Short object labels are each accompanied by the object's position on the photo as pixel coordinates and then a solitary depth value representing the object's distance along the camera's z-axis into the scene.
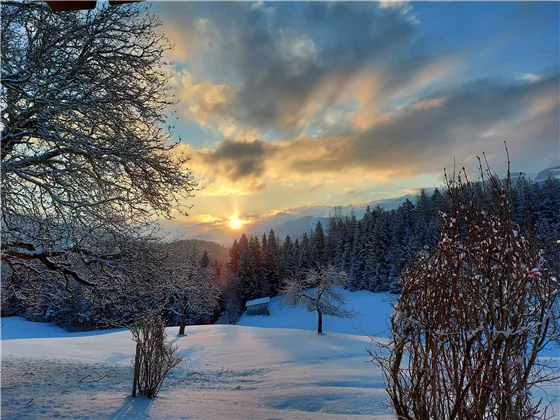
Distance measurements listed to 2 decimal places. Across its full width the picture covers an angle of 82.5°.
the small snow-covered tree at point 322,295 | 29.17
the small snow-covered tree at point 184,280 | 7.28
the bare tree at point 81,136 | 4.89
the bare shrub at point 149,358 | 6.73
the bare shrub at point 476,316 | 2.57
